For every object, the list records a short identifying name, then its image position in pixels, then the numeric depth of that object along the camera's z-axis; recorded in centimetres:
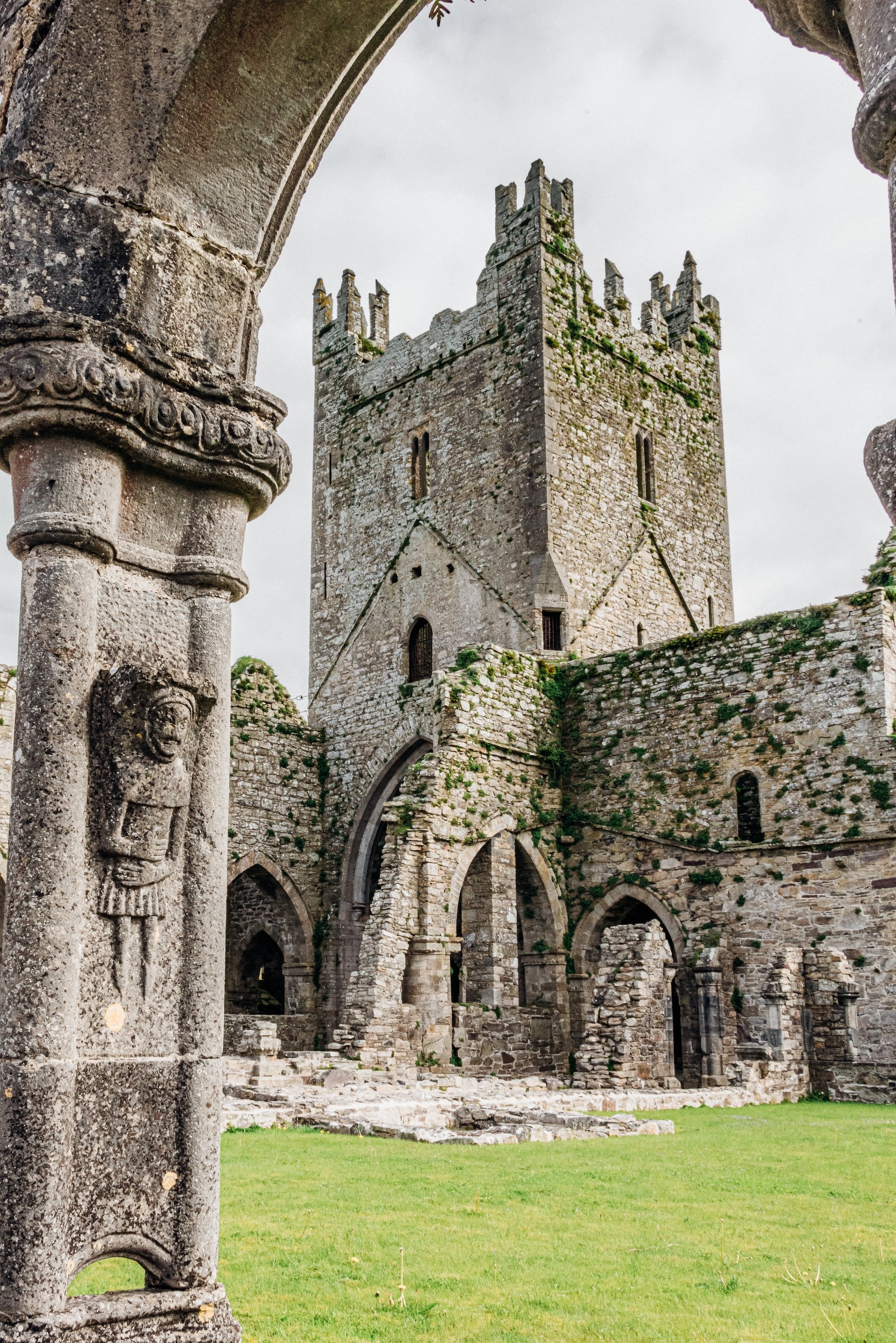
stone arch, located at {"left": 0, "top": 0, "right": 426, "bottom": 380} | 351
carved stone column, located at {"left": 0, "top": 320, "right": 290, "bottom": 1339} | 302
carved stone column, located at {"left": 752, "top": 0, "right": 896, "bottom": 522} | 234
